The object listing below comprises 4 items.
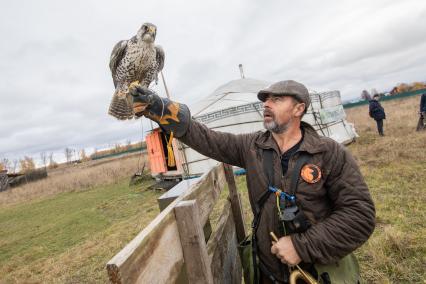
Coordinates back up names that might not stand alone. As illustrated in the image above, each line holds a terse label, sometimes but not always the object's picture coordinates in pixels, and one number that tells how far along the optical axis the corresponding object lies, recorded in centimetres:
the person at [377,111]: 1168
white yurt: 1144
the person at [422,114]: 1059
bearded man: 174
